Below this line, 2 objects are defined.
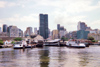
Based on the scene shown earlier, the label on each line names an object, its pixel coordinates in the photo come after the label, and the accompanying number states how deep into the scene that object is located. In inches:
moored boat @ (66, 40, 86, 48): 4907.5
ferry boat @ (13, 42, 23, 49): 4445.1
